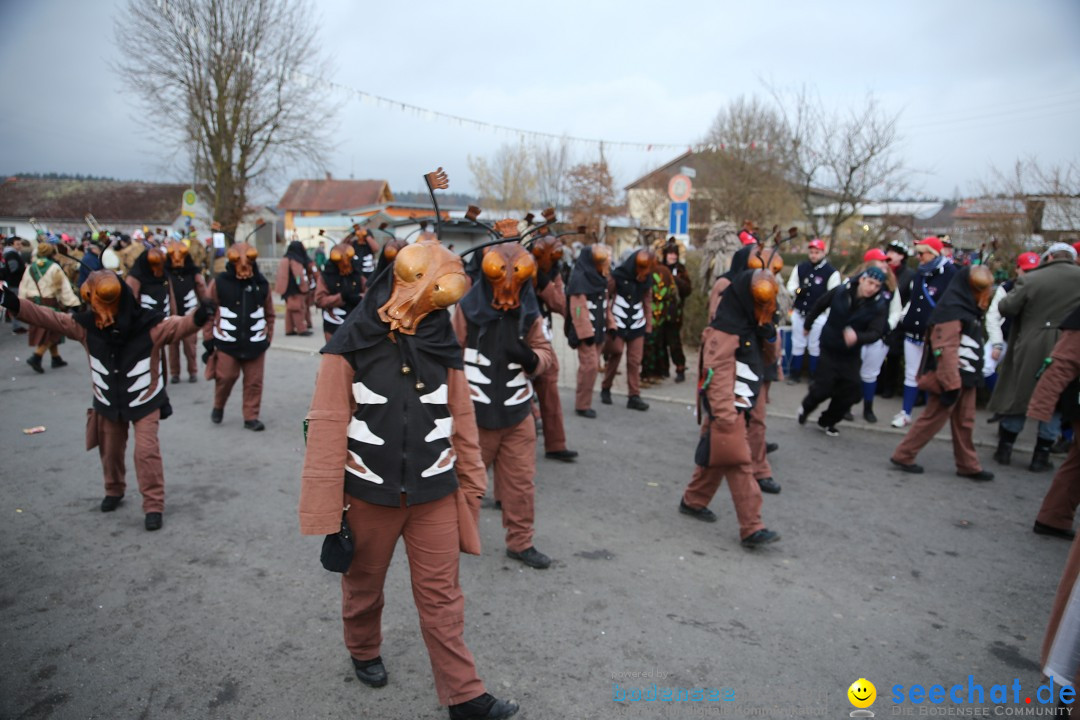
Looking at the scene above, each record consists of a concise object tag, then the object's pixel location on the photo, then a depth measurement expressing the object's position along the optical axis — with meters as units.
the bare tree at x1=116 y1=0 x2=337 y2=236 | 24.08
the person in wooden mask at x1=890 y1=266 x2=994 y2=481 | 6.11
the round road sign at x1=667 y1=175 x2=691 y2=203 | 11.73
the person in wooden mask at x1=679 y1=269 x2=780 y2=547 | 4.62
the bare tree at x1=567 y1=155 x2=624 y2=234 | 36.62
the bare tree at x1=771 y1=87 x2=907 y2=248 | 14.51
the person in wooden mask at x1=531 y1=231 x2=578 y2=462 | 6.41
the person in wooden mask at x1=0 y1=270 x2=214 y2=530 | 4.70
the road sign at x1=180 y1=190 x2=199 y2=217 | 17.27
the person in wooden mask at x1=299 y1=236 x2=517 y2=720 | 2.76
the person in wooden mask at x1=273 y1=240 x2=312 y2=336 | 12.28
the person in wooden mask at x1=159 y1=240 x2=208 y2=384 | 8.97
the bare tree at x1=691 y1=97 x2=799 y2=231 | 21.86
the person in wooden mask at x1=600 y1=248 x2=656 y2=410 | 8.52
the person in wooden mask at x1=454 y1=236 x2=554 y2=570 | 4.46
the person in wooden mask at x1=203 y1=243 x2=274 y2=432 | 7.34
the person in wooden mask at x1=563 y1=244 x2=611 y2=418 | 7.73
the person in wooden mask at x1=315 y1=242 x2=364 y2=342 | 9.77
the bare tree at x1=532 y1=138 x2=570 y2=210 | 39.10
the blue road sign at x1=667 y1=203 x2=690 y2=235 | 12.12
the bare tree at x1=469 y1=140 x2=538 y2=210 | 39.03
